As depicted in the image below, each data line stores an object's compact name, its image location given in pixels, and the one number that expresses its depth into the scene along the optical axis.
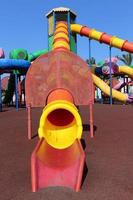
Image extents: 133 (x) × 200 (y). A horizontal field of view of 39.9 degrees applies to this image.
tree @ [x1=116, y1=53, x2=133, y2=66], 24.98
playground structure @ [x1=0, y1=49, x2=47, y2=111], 9.99
